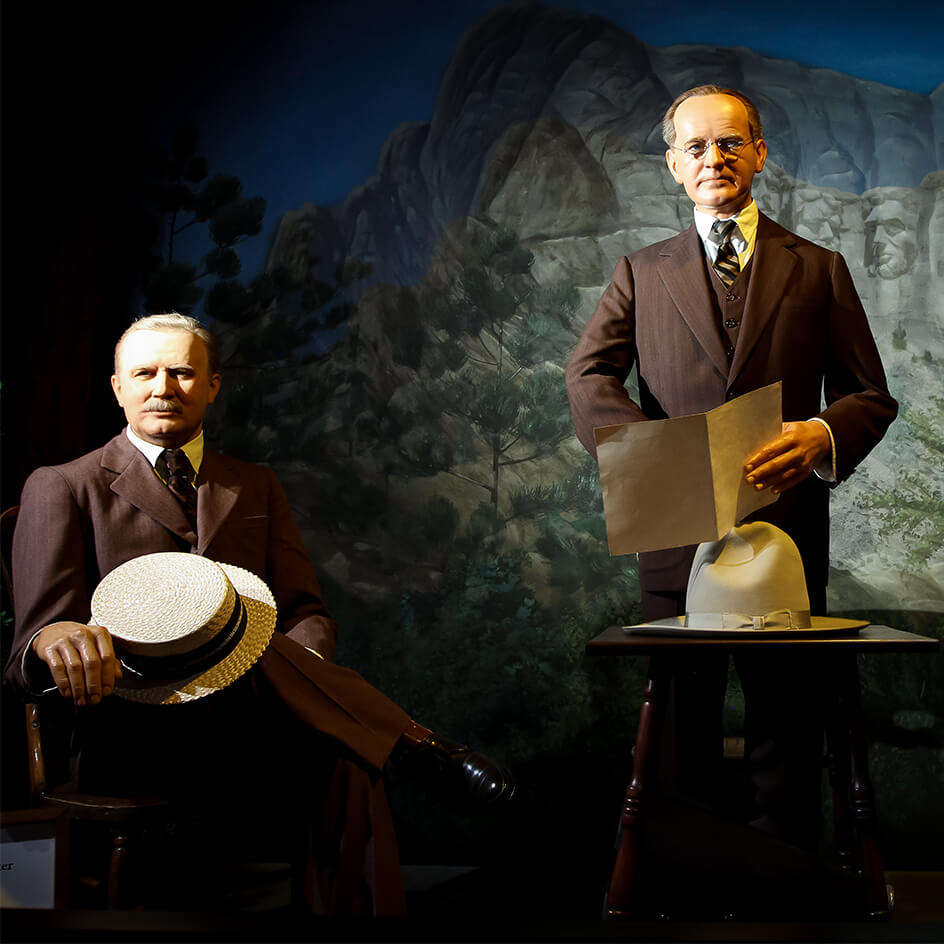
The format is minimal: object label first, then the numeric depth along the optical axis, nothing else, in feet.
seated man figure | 7.17
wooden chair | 7.12
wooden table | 6.61
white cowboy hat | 7.04
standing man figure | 7.64
